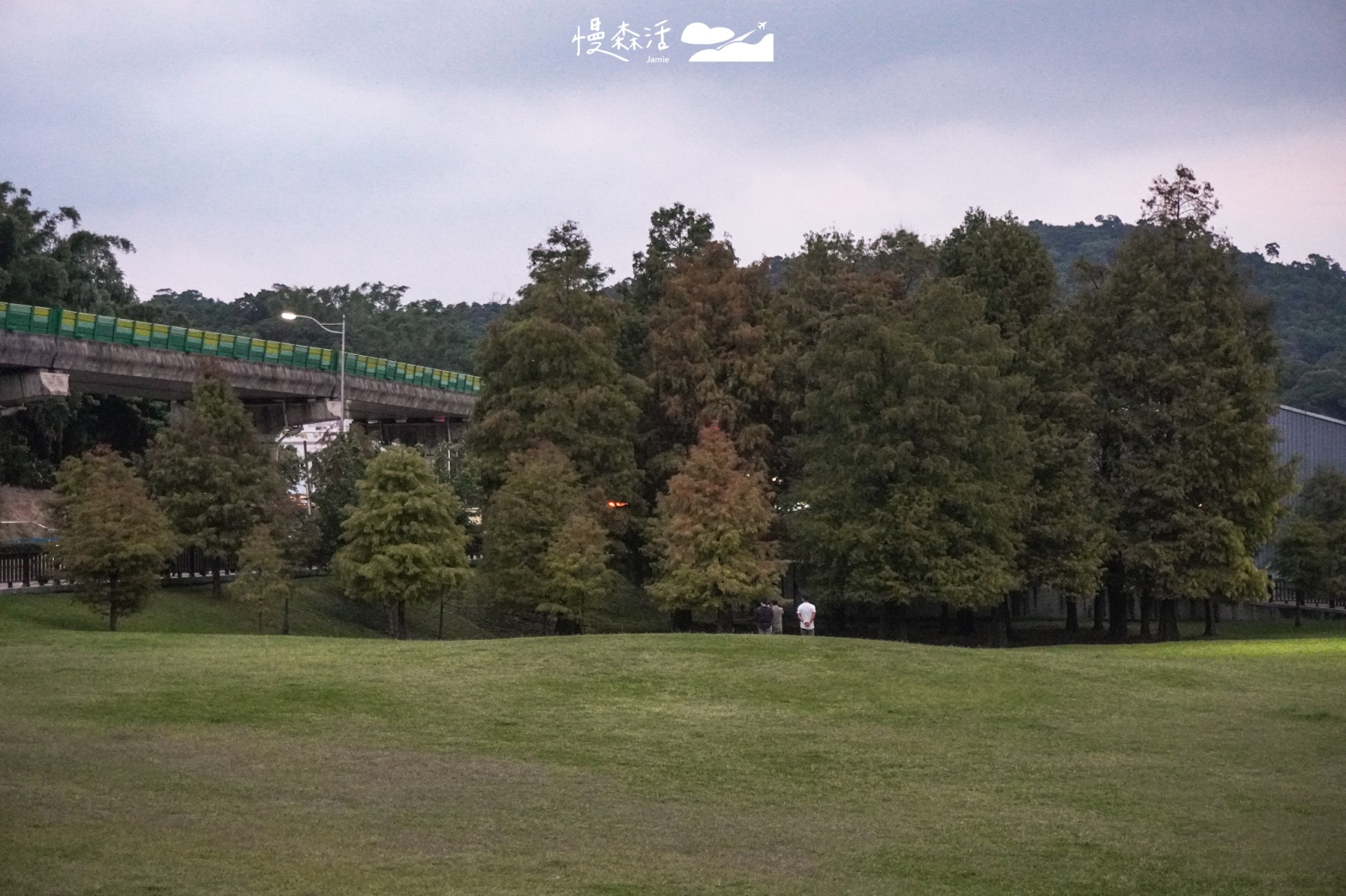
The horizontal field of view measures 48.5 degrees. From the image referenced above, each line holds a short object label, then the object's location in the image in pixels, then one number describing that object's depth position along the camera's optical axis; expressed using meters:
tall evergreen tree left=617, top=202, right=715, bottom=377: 59.34
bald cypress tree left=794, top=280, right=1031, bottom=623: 47.25
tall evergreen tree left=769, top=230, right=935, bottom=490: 52.62
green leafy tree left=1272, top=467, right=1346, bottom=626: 60.97
